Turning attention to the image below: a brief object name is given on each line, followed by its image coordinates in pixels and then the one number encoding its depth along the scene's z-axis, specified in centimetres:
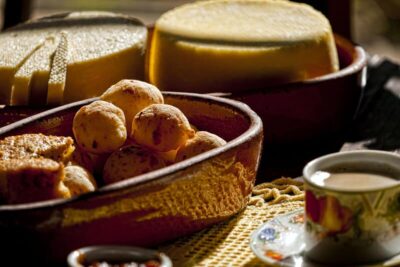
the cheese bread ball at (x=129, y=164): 114
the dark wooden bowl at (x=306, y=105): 138
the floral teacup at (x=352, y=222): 107
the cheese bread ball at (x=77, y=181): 112
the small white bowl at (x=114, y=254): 101
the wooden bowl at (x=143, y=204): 106
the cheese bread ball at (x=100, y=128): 117
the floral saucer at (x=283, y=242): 107
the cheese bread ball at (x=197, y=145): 117
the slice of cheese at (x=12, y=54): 141
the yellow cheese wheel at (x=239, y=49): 143
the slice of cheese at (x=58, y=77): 138
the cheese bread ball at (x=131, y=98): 121
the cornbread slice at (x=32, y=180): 108
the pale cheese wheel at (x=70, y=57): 139
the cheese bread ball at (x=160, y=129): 116
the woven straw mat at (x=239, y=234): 113
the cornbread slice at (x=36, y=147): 115
